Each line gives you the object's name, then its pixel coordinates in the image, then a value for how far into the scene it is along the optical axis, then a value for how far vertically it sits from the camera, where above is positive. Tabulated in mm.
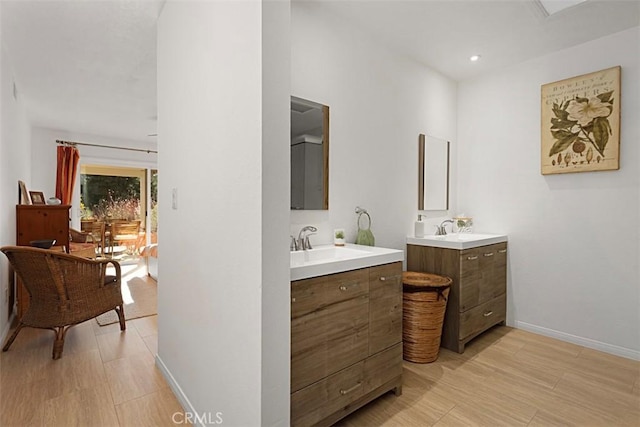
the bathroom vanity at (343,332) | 1441 -636
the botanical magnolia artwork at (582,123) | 2549 +749
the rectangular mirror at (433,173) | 3090 +381
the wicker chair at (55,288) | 2389 -626
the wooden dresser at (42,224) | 3344 -161
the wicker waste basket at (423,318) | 2326 -803
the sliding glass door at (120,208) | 5836 +27
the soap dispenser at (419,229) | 2922 -174
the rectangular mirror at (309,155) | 2182 +391
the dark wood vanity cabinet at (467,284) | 2541 -639
